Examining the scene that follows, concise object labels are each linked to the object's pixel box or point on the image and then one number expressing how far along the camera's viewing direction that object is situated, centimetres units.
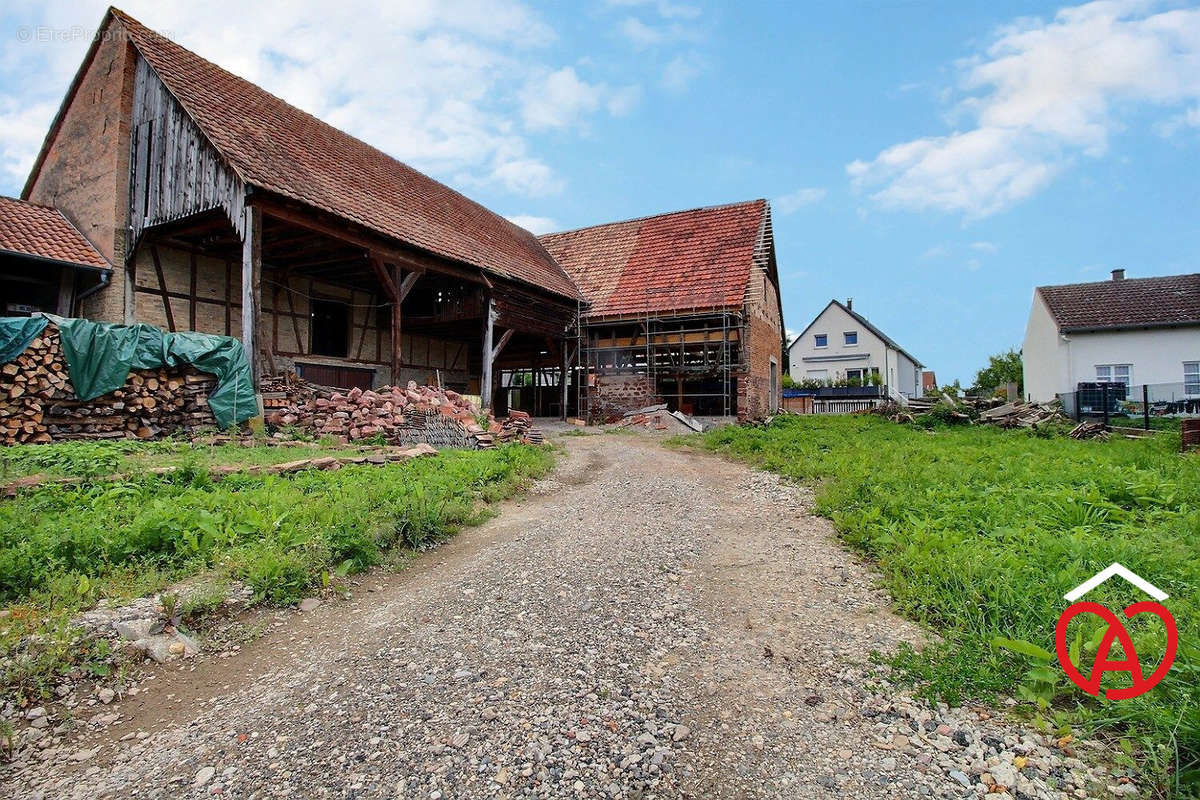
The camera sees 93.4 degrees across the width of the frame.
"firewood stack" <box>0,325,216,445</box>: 802
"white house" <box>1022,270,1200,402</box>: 2133
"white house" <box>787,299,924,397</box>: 3653
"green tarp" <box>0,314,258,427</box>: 840
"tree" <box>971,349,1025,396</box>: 4041
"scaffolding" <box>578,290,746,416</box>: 1728
